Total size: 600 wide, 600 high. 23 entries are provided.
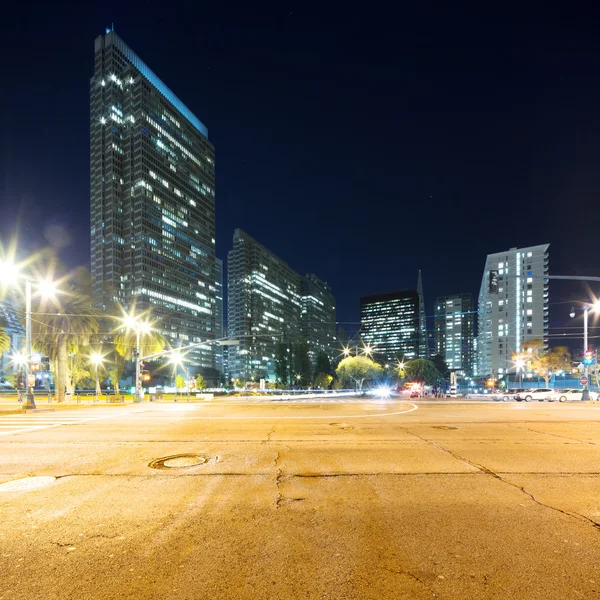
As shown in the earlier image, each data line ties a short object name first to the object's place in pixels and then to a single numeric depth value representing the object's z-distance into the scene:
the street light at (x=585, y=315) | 25.19
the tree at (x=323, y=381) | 110.41
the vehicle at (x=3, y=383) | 99.80
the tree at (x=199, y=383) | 102.11
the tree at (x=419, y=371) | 89.69
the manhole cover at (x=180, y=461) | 8.59
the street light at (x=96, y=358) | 48.93
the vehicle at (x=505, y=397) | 40.34
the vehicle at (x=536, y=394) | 38.66
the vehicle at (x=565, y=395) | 37.58
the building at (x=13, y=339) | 37.00
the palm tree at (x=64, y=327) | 35.12
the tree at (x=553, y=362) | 57.88
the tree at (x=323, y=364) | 126.06
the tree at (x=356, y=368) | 70.12
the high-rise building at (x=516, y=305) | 108.19
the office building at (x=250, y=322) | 195.75
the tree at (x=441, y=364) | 157.27
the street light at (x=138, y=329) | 34.84
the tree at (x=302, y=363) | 118.69
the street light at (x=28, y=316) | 21.30
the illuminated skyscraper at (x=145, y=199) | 145.75
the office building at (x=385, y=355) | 162.00
